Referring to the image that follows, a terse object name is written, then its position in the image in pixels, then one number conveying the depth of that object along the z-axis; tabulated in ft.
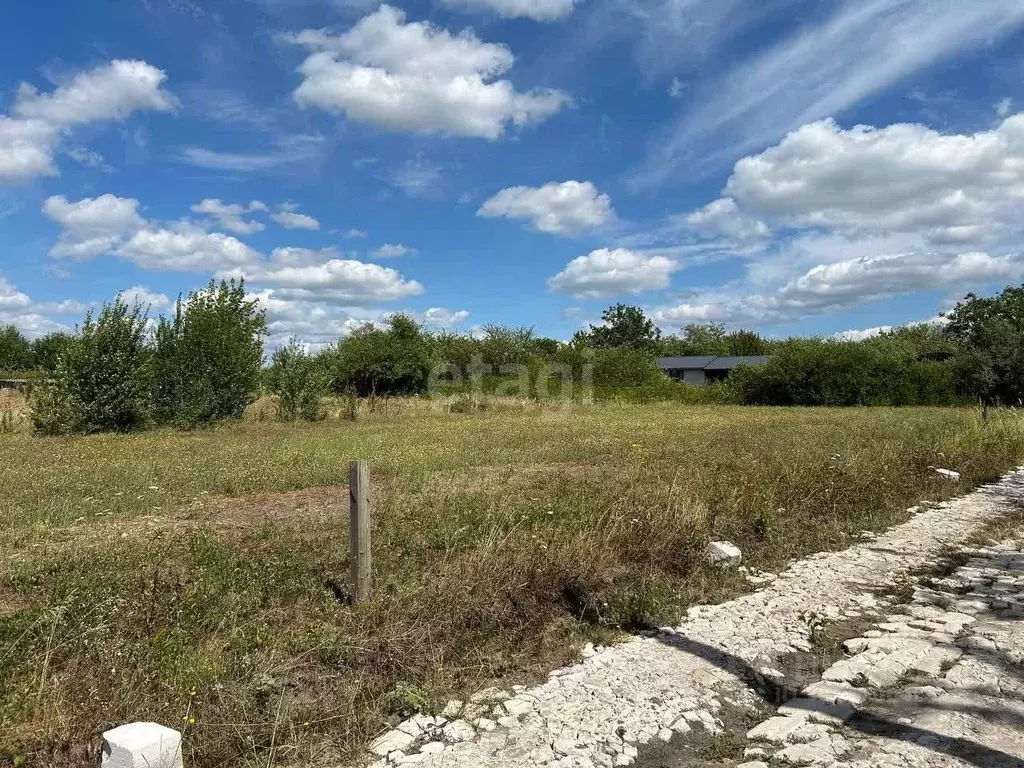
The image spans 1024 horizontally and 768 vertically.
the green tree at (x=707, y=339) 258.71
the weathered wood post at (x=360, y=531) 14.60
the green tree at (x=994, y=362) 66.59
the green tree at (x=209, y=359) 65.46
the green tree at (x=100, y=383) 56.59
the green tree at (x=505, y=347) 133.69
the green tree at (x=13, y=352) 183.68
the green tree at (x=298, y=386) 74.23
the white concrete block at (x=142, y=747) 8.25
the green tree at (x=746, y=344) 247.50
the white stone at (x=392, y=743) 9.76
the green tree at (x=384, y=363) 112.06
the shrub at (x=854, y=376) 108.88
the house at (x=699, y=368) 201.77
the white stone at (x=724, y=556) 19.03
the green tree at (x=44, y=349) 173.47
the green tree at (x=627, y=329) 248.93
